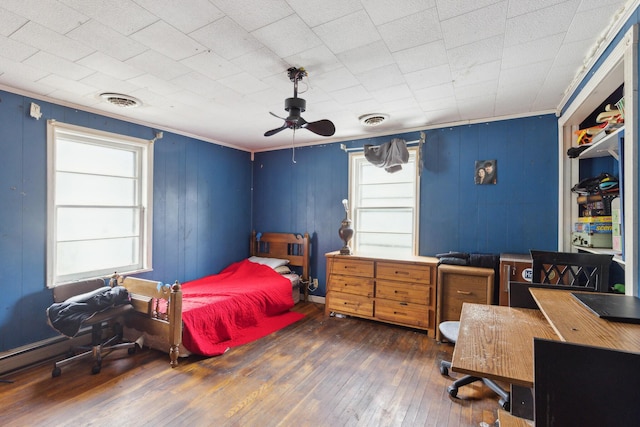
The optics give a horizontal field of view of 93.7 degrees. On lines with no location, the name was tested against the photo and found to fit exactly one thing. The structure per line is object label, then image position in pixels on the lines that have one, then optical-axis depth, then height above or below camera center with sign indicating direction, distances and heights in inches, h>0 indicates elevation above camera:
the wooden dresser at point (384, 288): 129.8 -33.7
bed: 108.0 -37.3
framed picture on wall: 133.4 +20.3
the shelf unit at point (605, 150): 70.1 +20.0
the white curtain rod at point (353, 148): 151.1 +37.6
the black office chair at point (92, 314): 96.3 -34.0
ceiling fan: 89.0 +32.8
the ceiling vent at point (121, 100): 109.0 +42.9
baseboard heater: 100.1 -50.0
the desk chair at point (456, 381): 81.2 -49.0
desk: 37.4 -19.8
